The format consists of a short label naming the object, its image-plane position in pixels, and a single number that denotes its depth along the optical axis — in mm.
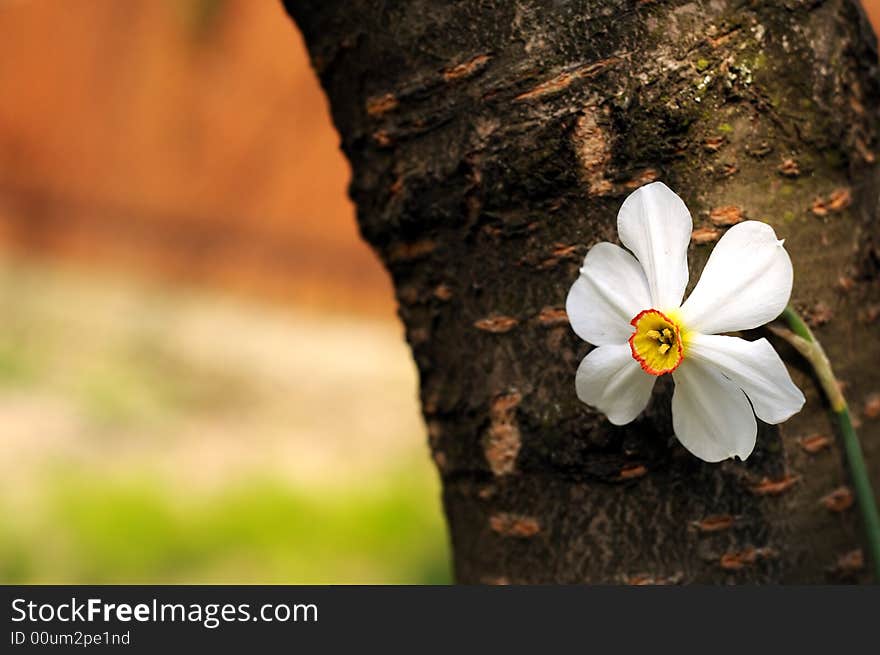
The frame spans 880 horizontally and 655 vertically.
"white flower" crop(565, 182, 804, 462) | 597
